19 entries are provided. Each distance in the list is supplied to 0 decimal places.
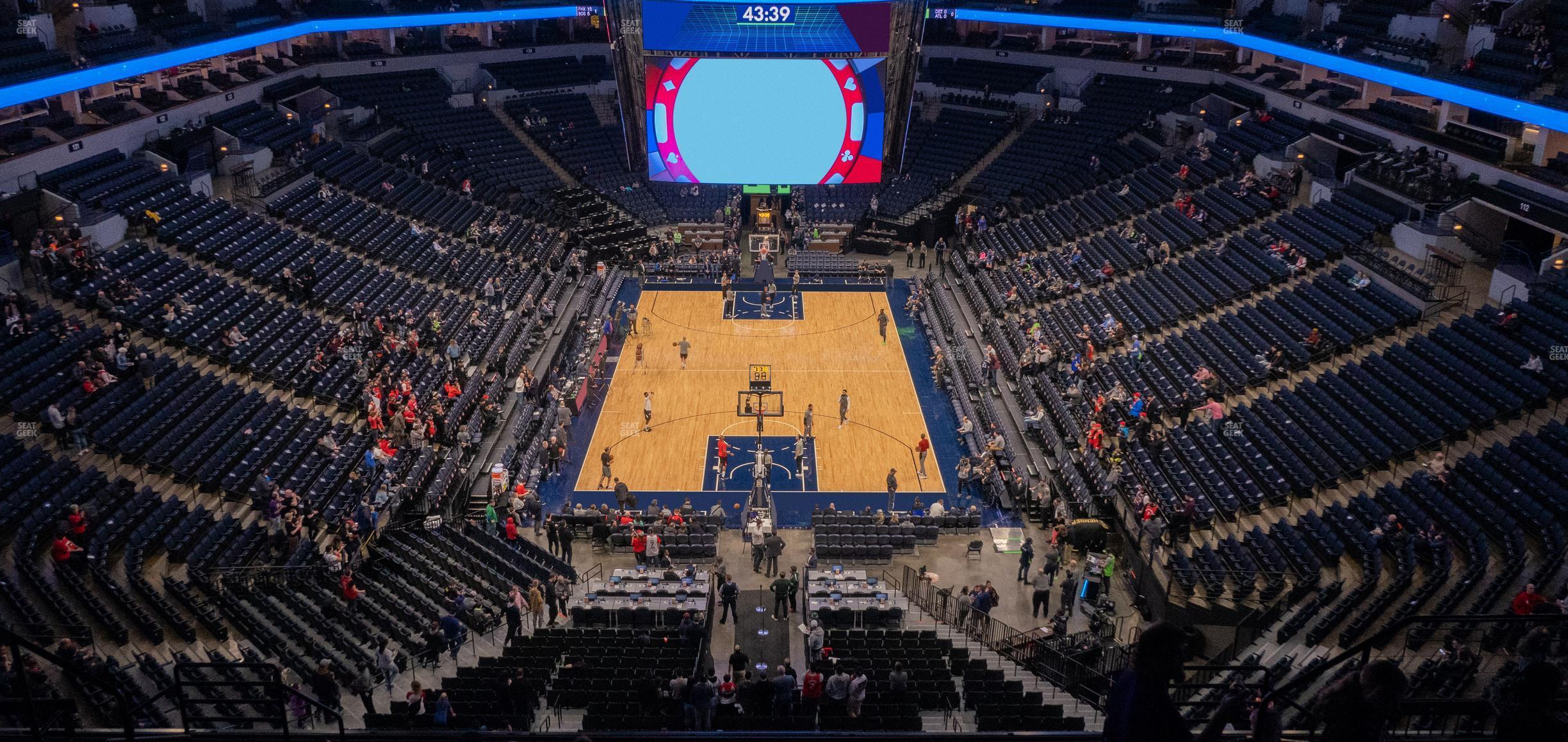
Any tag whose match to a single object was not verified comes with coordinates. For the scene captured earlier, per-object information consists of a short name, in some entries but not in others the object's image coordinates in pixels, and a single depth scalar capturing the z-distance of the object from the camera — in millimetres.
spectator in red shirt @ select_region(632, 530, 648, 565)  25656
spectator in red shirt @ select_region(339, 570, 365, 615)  21297
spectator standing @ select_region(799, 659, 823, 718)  18266
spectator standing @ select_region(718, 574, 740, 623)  22750
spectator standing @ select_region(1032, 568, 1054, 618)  23312
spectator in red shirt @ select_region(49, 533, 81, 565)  19375
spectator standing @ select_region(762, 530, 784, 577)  25422
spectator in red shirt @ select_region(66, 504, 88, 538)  20078
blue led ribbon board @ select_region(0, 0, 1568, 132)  30103
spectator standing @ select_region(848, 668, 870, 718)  17719
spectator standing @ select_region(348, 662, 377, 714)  17453
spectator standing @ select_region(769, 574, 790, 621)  23125
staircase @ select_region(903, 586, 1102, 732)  18484
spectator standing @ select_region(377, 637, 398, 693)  18797
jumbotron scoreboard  46500
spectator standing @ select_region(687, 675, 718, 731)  16625
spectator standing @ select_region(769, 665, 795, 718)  17562
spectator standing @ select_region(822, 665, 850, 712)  18047
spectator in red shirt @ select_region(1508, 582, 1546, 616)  17750
